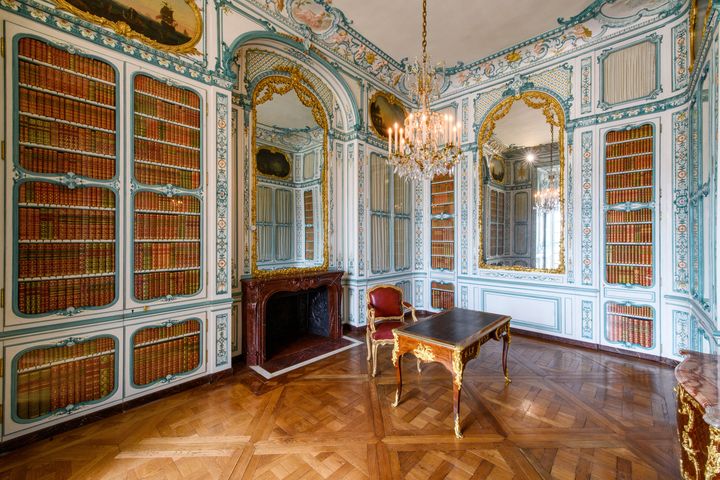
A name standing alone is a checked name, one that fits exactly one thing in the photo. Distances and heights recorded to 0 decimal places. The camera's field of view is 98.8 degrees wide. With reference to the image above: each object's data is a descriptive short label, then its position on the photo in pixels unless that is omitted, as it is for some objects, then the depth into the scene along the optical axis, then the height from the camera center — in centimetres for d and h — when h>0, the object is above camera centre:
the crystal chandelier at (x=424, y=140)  304 +100
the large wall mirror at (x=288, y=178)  413 +89
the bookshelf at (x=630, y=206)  396 +43
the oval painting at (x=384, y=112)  542 +233
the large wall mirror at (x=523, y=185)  479 +93
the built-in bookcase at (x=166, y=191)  289 +47
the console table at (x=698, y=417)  129 -84
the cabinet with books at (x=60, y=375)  230 -111
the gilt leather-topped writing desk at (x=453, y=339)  241 -85
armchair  364 -88
